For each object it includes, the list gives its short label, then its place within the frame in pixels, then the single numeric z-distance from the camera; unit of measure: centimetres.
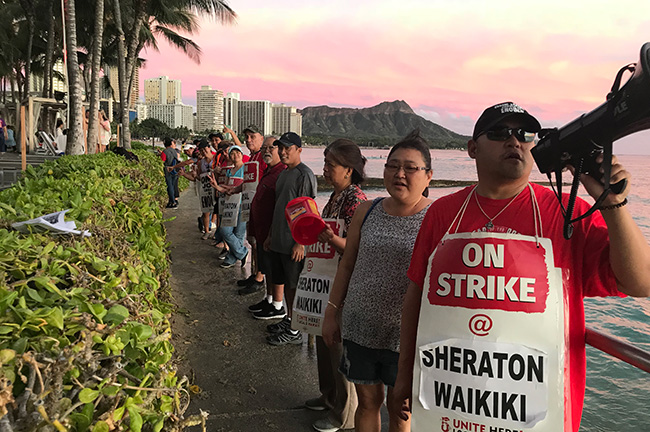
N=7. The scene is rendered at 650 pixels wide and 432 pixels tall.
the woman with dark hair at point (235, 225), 720
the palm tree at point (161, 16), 2181
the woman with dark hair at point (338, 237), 333
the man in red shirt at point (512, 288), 166
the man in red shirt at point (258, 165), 631
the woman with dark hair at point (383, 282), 262
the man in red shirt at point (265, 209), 527
